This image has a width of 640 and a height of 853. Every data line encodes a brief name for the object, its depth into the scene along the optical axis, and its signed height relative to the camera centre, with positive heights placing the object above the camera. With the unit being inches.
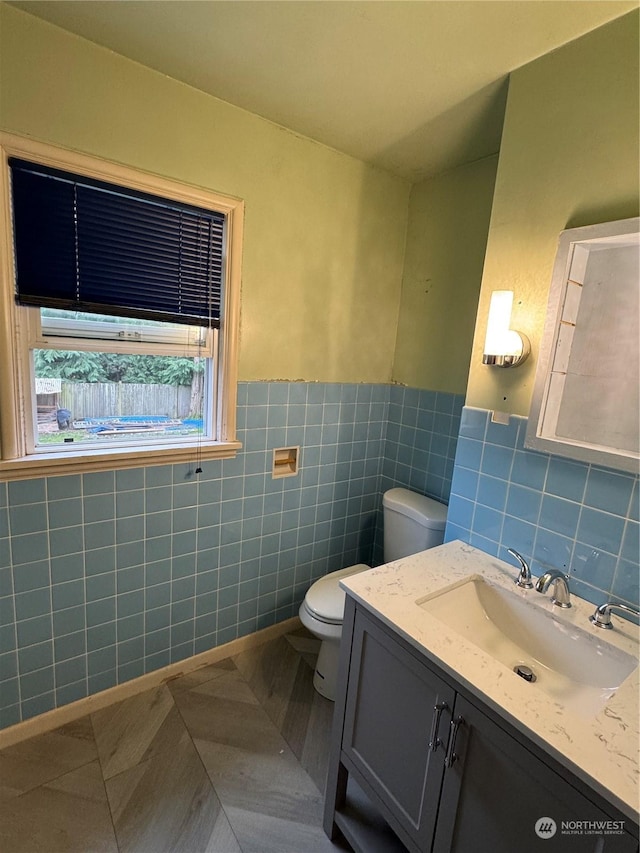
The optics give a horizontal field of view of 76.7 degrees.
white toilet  67.5 -38.6
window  52.2 +3.1
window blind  52.0 +12.3
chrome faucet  46.1 -24.2
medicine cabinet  44.0 +2.3
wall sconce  51.4 +3.6
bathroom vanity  29.7 -31.1
